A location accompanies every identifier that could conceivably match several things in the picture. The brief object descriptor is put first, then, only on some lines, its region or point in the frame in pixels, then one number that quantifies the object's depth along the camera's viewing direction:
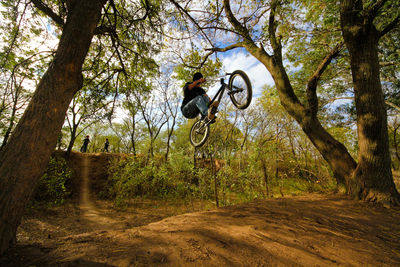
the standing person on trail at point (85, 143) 15.31
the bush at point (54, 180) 6.20
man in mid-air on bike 3.86
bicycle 3.64
